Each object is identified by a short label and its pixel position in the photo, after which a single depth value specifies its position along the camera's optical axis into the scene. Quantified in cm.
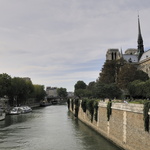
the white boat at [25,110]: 7539
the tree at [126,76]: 6925
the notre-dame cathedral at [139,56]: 10350
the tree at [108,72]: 8481
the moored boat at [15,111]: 7094
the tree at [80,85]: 18988
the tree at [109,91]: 7080
